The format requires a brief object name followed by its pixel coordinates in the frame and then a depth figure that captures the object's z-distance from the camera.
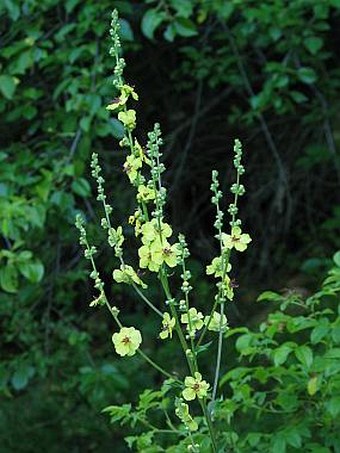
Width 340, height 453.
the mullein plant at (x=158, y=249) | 1.91
